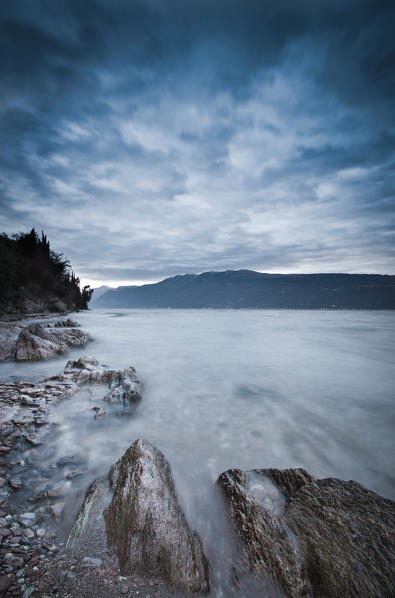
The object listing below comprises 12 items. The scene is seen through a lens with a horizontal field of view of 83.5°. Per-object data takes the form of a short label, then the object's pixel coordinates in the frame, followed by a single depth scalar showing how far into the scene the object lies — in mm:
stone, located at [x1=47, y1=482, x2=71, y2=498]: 2535
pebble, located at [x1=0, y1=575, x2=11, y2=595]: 1472
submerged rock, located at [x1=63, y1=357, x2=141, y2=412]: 5057
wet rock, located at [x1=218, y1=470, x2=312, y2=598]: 1746
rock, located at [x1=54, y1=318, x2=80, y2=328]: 18625
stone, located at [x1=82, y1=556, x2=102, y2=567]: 1828
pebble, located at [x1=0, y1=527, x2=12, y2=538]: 1914
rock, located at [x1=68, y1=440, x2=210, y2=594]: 1826
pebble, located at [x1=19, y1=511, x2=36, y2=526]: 2135
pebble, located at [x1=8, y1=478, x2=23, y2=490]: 2562
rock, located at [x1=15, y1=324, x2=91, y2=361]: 7805
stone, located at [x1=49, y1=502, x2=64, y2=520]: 2284
